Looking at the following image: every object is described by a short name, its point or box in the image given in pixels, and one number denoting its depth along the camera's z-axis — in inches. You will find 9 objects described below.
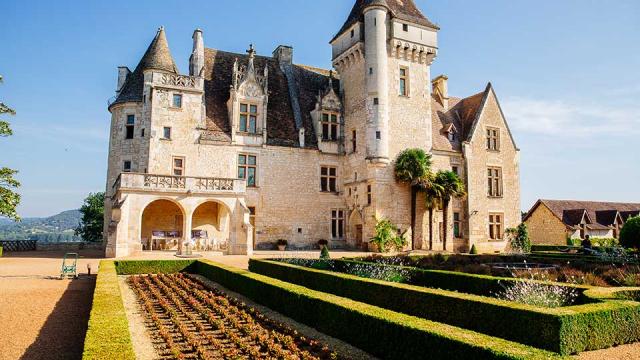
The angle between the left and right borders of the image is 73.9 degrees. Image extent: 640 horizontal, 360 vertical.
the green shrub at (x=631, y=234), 939.5
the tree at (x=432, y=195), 1122.7
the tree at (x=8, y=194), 900.6
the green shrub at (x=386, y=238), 1057.5
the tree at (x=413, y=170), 1120.8
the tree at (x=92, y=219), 1975.4
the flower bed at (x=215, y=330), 280.4
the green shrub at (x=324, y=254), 776.9
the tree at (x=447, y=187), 1149.1
